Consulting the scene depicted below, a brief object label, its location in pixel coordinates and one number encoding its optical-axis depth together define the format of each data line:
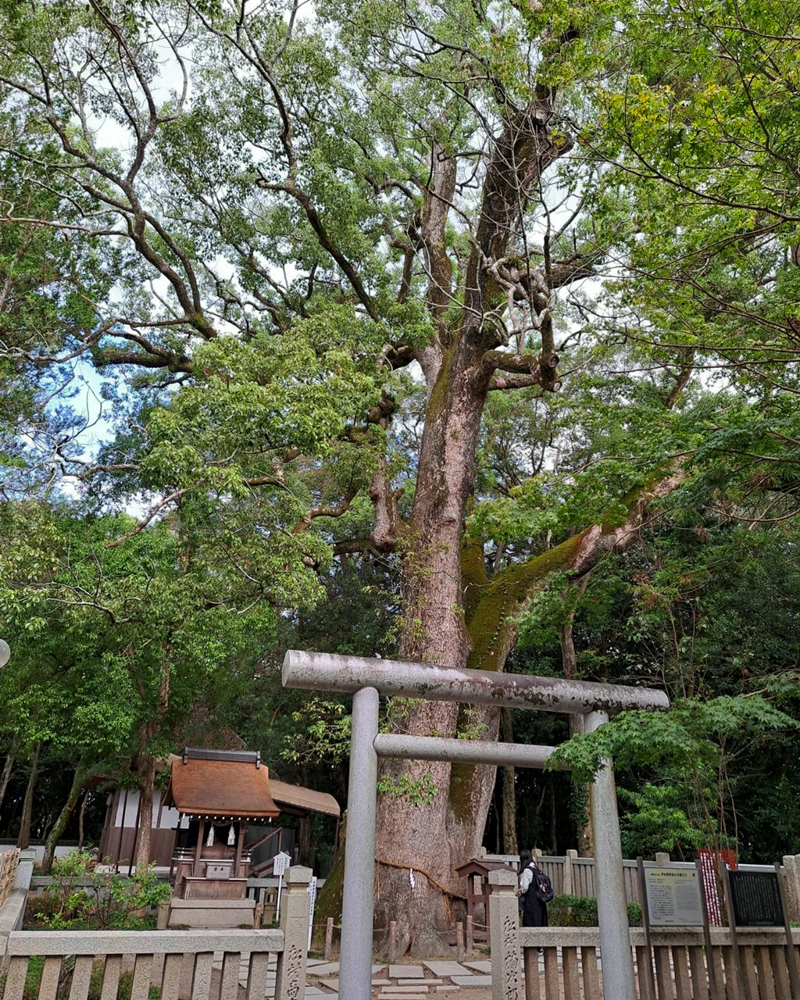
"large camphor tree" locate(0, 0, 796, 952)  7.48
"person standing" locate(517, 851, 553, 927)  7.33
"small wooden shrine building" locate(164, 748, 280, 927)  10.20
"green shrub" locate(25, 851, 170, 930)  6.31
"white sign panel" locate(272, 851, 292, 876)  10.14
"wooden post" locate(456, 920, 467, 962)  7.46
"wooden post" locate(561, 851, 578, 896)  11.12
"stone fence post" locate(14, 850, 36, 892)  8.76
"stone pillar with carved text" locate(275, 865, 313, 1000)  4.10
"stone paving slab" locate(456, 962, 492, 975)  6.76
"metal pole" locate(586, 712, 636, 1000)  4.04
